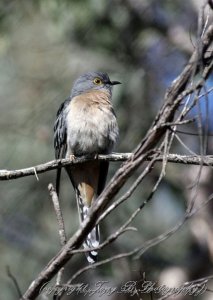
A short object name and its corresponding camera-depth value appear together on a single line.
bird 12.06
